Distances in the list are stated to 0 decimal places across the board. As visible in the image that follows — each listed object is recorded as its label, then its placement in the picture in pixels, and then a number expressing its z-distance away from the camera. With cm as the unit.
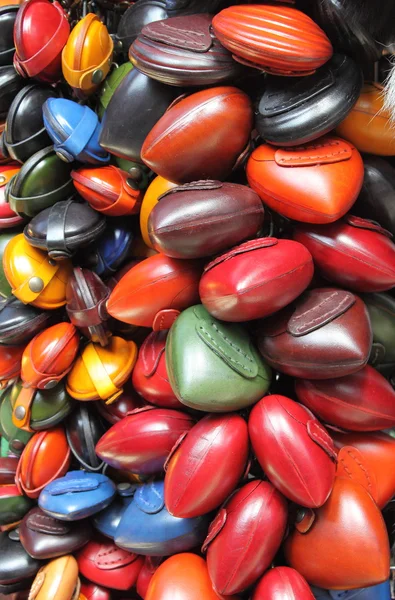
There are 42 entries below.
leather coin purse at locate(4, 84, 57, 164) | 88
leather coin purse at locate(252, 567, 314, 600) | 66
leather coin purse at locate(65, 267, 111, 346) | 84
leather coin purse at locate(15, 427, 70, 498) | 91
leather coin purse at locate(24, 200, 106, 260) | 84
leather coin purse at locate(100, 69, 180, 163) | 79
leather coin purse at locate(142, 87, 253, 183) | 71
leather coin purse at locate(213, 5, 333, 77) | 64
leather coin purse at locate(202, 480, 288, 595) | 66
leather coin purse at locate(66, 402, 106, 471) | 91
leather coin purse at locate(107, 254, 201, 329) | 76
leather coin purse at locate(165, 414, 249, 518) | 68
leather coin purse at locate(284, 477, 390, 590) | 66
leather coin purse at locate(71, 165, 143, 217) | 86
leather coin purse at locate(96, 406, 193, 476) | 78
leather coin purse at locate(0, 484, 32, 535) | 93
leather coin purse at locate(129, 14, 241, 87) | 71
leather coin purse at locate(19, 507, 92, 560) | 86
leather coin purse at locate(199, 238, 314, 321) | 65
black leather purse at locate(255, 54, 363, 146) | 67
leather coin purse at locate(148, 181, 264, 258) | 68
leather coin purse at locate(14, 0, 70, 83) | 85
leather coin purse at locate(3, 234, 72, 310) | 88
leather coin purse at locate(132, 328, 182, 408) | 81
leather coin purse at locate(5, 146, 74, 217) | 88
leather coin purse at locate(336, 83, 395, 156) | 72
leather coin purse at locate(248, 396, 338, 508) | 65
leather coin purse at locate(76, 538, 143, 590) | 87
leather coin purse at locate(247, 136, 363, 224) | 67
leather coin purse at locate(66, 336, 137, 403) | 87
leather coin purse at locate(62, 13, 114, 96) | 84
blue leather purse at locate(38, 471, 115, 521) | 83
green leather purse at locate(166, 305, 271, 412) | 68
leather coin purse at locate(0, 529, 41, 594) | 89
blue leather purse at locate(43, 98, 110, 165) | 84
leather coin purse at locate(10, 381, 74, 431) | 91
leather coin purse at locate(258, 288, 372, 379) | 66
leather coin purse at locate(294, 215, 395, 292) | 69
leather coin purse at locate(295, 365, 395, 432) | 70
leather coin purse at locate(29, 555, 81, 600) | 83
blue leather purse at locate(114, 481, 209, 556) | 76
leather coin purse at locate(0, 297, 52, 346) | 90
